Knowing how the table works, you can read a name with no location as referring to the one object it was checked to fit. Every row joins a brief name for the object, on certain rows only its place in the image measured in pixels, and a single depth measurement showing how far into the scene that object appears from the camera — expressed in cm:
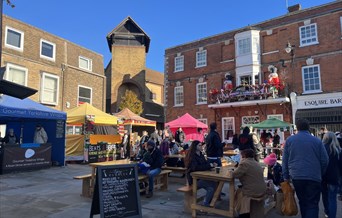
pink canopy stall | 1495
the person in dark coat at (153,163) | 706
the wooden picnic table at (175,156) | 918
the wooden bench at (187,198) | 567
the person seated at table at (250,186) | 477
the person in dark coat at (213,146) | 743
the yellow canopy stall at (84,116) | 1411
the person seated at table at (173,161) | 938
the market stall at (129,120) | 1686
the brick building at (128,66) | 2936
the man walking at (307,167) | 403
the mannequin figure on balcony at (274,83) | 1873
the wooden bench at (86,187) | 701
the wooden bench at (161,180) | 773
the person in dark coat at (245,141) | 830
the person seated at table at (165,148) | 1006
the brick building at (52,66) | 1753
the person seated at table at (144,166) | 719
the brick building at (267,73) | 1770
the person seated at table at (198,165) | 567
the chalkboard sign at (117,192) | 438
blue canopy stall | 1045
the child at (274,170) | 586
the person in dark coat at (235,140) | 1356
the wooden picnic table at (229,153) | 1121
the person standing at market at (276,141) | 1550
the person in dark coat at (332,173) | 462
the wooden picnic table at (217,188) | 511
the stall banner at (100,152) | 1354
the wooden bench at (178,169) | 870
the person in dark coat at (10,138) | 1173
